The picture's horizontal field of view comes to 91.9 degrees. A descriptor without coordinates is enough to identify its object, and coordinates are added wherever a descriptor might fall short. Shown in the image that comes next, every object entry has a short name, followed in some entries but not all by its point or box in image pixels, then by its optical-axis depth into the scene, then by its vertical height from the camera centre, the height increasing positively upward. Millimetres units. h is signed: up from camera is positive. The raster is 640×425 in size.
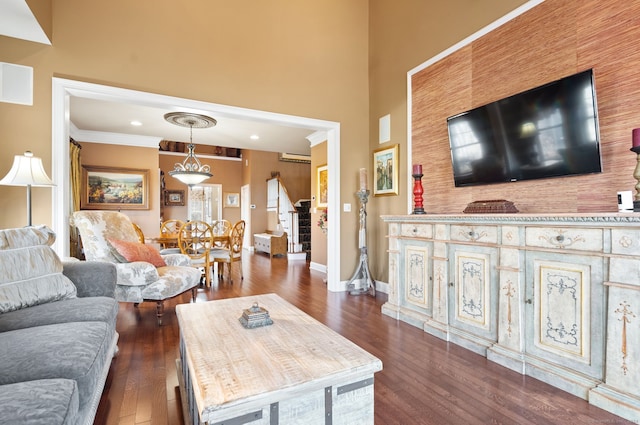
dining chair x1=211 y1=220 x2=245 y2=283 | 4887 -623
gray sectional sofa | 945 -548
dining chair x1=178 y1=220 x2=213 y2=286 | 4543 -462
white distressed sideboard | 1665 -576
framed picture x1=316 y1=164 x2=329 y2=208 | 6246 +521
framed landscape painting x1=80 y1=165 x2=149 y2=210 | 6734 +561
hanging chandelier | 4891 +1533
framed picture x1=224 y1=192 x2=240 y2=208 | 10828 +449
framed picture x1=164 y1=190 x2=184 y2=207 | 10289 +505
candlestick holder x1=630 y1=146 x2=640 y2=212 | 1715 +178
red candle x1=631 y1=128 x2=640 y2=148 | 1726 +409
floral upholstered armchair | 2996 -495
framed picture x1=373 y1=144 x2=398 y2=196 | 4137 +565
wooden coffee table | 1038 -605
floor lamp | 2529 +333
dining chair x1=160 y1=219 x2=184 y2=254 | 4879 -357
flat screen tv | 2199 +623
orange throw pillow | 3131 -401
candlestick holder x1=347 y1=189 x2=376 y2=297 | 4312 -808
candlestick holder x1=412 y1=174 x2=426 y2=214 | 3248 +164
